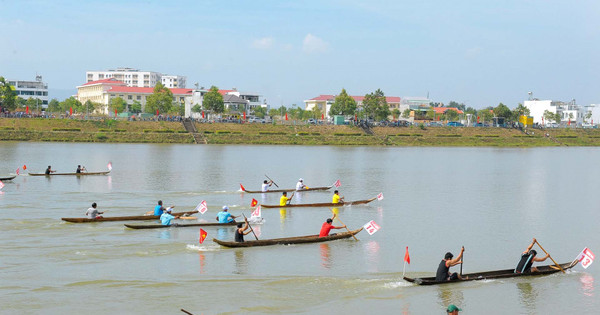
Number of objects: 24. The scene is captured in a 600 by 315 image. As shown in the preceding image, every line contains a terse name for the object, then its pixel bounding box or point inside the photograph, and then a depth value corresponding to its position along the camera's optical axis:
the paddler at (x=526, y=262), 23.59
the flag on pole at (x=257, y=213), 32.62
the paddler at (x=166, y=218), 30.95
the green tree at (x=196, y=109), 157.00
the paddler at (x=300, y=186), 46.04
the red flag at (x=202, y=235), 26.42
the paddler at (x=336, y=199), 39.28
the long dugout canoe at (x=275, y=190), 45.41
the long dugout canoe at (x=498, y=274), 22.14
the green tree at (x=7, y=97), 113.06
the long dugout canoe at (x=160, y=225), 30.48
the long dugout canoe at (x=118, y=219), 31.20
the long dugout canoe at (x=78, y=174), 52.12
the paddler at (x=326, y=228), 28.58
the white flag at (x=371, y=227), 27.86
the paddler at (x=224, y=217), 31.45
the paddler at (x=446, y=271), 22.05
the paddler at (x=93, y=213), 31.50
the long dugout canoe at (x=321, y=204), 38.56
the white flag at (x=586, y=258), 24.09
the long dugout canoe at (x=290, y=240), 26.72
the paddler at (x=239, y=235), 26.98
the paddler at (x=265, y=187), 45.27
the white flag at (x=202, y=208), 32.54
